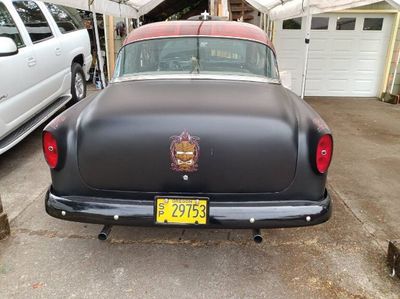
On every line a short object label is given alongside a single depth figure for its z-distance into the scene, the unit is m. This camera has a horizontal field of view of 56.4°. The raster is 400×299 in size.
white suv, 4.38
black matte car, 2.51
